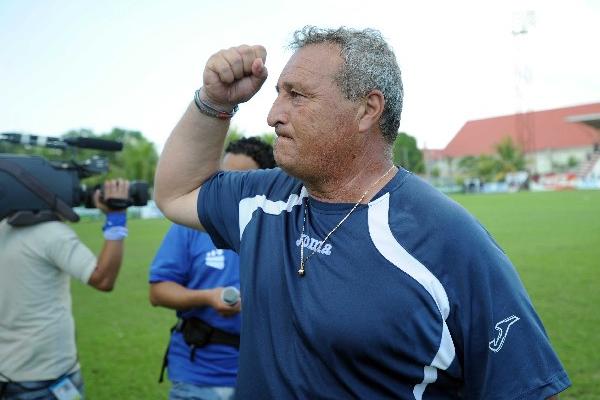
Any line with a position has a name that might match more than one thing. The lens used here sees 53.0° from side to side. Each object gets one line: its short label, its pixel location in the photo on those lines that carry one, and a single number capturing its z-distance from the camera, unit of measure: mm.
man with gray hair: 1831
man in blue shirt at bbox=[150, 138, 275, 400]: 3406
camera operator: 3461
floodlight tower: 79906
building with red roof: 79625
